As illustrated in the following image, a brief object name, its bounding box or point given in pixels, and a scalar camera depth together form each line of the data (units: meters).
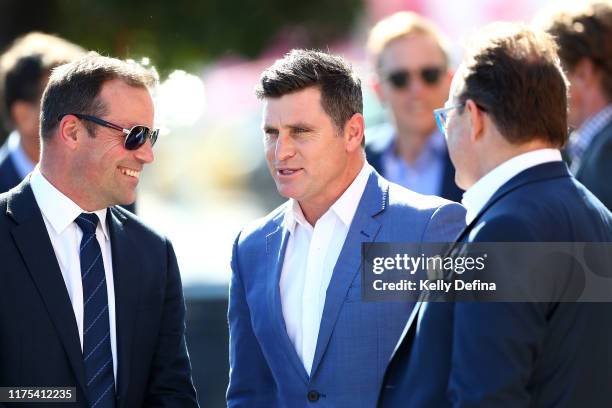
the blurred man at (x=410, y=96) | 12.37
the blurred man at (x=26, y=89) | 11.55
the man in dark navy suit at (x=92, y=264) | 7.32
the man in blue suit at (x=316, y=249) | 7.53
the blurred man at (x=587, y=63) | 9.95
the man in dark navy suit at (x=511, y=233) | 5.84
